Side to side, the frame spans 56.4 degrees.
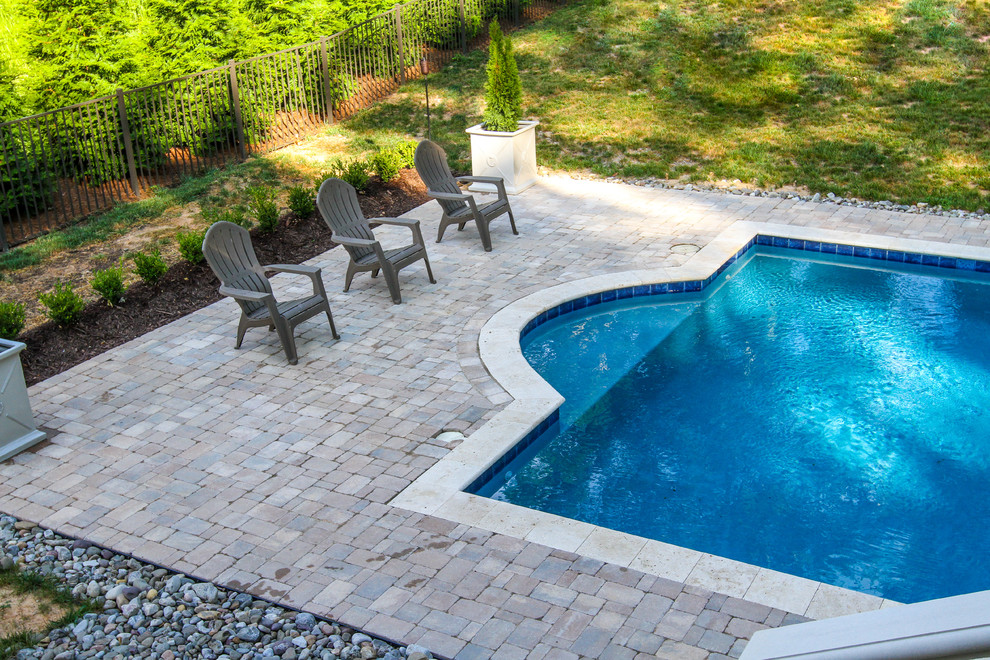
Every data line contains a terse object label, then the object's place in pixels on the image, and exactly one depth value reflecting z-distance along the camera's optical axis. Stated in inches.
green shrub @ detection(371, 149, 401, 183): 498.3
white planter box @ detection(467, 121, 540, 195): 493.8
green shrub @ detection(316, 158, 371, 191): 475.5
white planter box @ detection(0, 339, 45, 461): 255.9
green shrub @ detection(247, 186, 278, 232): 423.8
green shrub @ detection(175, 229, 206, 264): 384.8
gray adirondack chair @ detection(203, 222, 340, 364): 311.9
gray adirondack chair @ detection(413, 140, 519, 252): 415.8
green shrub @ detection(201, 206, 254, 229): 416.2
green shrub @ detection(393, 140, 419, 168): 522.3
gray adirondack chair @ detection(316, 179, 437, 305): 359.3
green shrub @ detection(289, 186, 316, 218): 445.4
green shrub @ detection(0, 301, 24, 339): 307.4
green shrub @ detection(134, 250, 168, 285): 366.0
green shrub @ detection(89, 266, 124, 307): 349.4
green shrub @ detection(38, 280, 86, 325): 332.2
